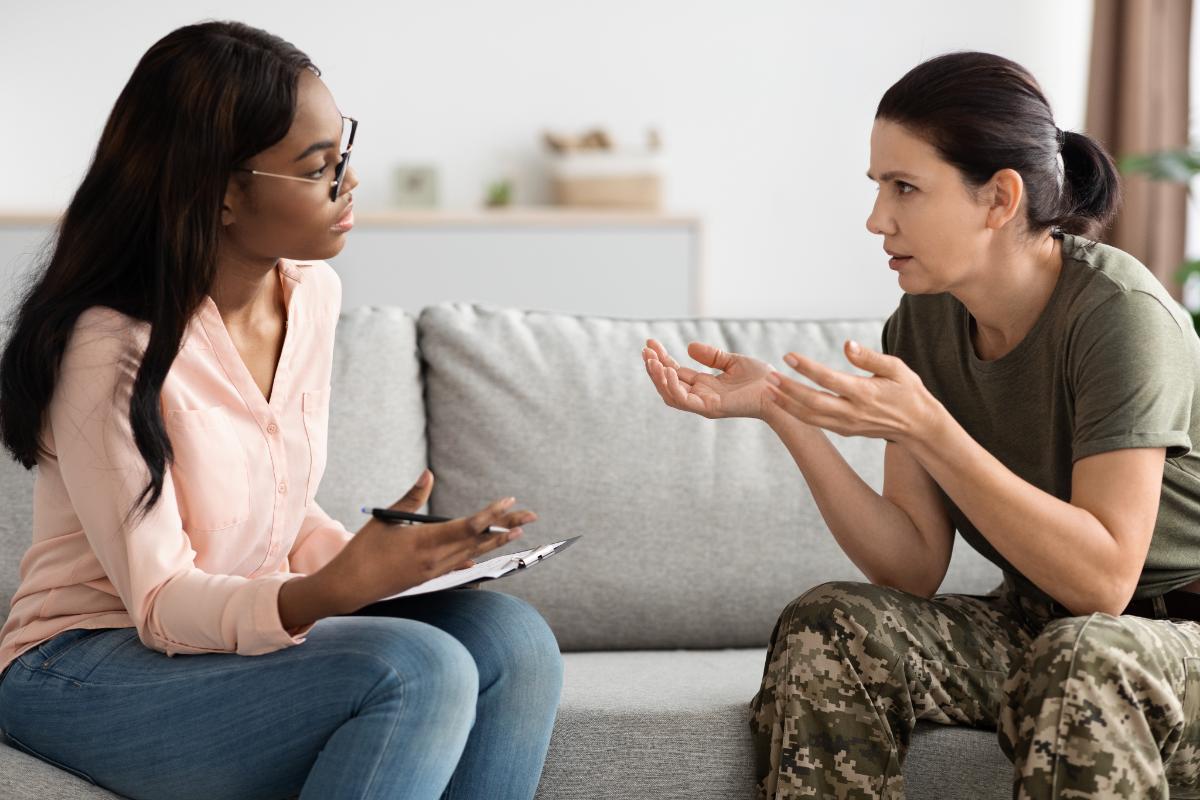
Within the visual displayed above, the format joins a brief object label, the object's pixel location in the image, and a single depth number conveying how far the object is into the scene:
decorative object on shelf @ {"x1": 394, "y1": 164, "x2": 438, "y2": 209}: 4.43
